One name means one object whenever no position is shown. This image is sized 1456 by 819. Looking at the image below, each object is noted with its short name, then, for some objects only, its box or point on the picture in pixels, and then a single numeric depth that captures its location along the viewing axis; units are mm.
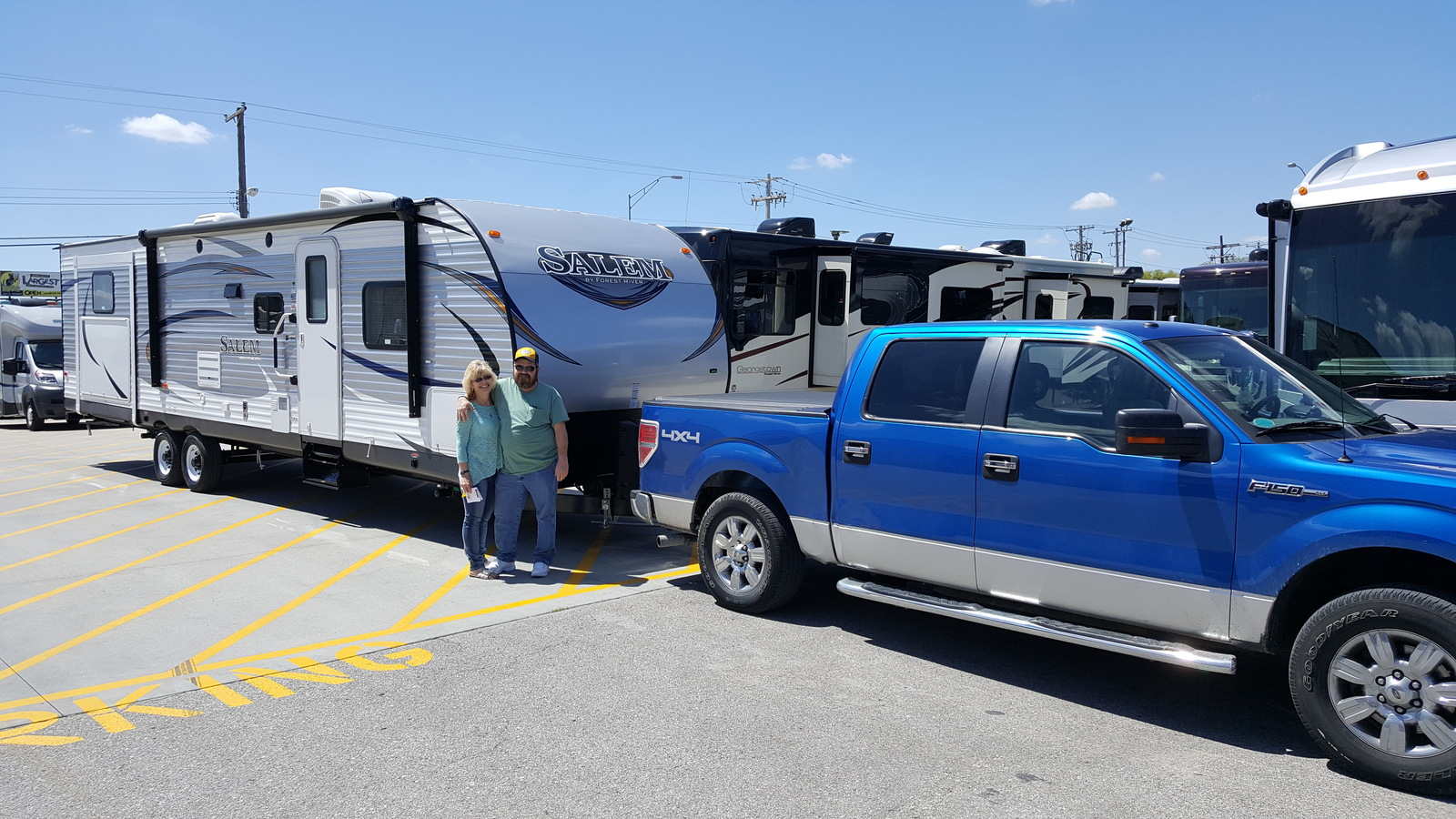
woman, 8031
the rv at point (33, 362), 22344
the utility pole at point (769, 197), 61688
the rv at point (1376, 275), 6844
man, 7988
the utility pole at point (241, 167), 35844
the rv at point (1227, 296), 18406
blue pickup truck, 4273
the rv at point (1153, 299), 22875
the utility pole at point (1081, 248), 90388
